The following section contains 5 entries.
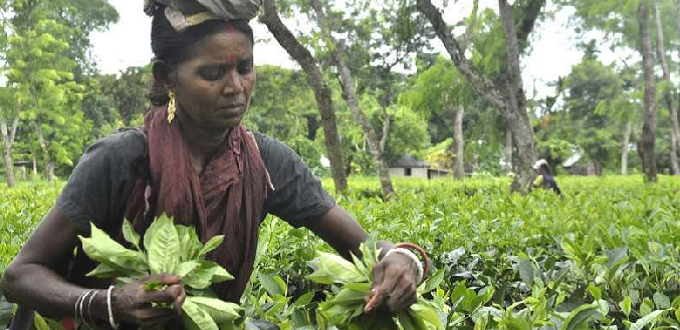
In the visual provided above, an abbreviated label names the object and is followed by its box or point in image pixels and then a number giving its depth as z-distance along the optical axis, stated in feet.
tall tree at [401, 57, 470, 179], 30.12
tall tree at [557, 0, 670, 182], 34.96
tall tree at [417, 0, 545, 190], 25.80
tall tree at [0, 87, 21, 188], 52.29
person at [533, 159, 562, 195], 30.63
